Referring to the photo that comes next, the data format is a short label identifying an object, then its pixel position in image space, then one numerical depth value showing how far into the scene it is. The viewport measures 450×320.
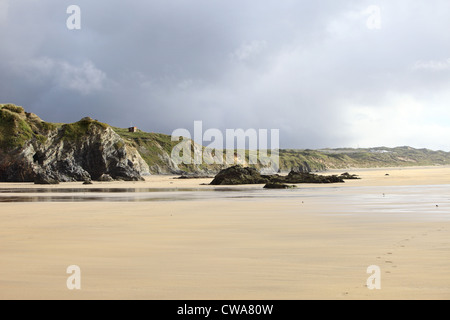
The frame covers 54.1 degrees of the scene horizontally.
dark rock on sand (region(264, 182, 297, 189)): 44.69
